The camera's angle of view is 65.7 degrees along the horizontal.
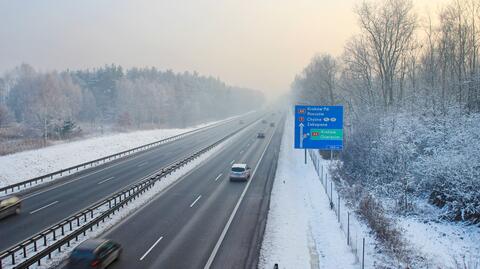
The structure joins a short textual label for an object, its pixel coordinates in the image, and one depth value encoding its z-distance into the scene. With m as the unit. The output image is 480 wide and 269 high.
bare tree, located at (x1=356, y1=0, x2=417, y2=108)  46.62
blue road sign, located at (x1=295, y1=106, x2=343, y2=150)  34.72
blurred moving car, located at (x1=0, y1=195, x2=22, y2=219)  22.55
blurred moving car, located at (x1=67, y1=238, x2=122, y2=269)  14.37
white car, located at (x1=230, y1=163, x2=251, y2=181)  33.81
